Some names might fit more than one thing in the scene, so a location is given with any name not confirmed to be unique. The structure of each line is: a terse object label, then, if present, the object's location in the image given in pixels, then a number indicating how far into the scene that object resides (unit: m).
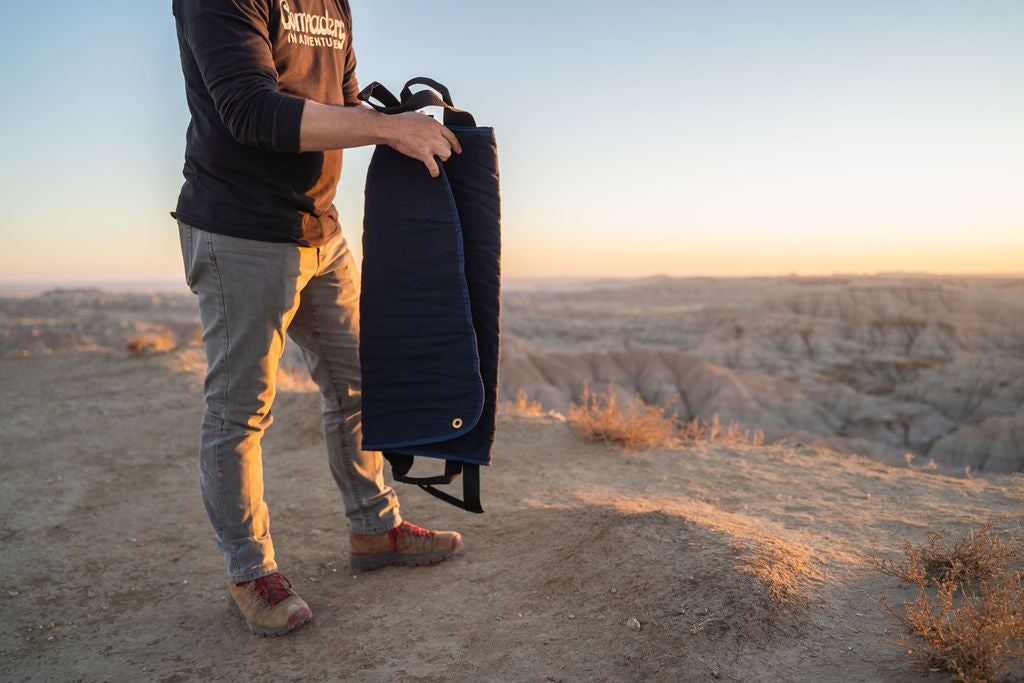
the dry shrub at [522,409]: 5.38
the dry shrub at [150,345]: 9.12
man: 1.66
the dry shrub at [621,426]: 4.57
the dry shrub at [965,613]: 1.41
